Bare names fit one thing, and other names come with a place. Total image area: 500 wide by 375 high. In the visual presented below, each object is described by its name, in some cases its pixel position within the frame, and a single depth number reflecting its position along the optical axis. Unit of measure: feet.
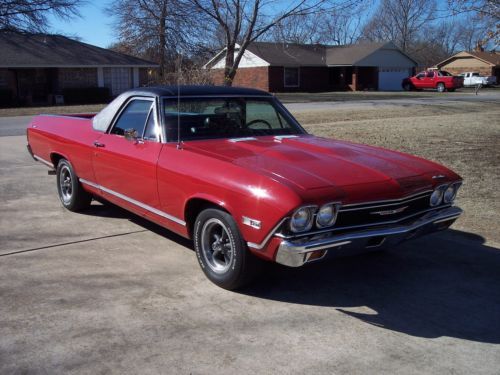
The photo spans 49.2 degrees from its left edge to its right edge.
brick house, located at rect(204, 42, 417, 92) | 150.30
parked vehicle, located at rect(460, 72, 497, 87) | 175.32
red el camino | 12.66
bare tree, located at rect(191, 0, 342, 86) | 78.54
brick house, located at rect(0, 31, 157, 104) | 107.86
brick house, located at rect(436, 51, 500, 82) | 195.72
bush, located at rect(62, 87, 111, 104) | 109.91
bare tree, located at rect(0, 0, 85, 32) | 126.72
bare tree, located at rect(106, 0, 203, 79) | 112.27
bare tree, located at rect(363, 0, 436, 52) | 247.29
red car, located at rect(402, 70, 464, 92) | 148.77
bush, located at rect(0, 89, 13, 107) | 100.89
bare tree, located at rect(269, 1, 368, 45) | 80.46
